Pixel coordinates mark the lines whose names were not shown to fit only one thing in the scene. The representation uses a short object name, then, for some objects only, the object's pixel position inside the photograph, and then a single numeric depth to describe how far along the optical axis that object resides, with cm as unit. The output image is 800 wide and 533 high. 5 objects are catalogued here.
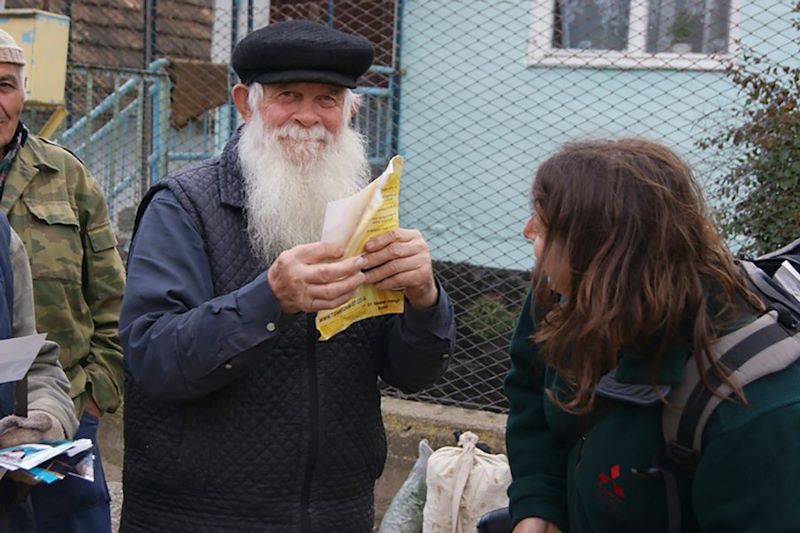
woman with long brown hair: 176
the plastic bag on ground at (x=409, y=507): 408
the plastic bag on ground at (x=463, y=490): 384
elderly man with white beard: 223
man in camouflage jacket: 311
